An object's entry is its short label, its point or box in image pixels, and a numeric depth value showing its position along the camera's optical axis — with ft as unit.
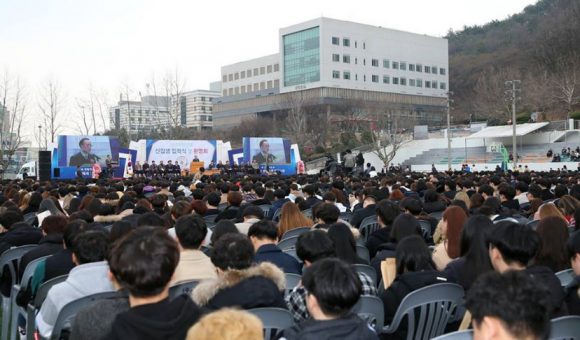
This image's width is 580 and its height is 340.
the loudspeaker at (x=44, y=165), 97.55
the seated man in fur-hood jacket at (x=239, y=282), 11.04
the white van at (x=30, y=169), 124.36
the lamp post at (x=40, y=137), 156.70
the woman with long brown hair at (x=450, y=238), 17.21
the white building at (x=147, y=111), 189.06
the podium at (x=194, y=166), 108.47
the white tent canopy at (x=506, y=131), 177.27
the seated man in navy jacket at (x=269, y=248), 15.83
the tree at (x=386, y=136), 169.37
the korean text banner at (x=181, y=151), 110.52
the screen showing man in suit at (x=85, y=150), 100.99
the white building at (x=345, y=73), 253.24
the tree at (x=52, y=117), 143.84
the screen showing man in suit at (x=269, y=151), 118.73
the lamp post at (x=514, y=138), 123.87
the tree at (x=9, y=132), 120.47
